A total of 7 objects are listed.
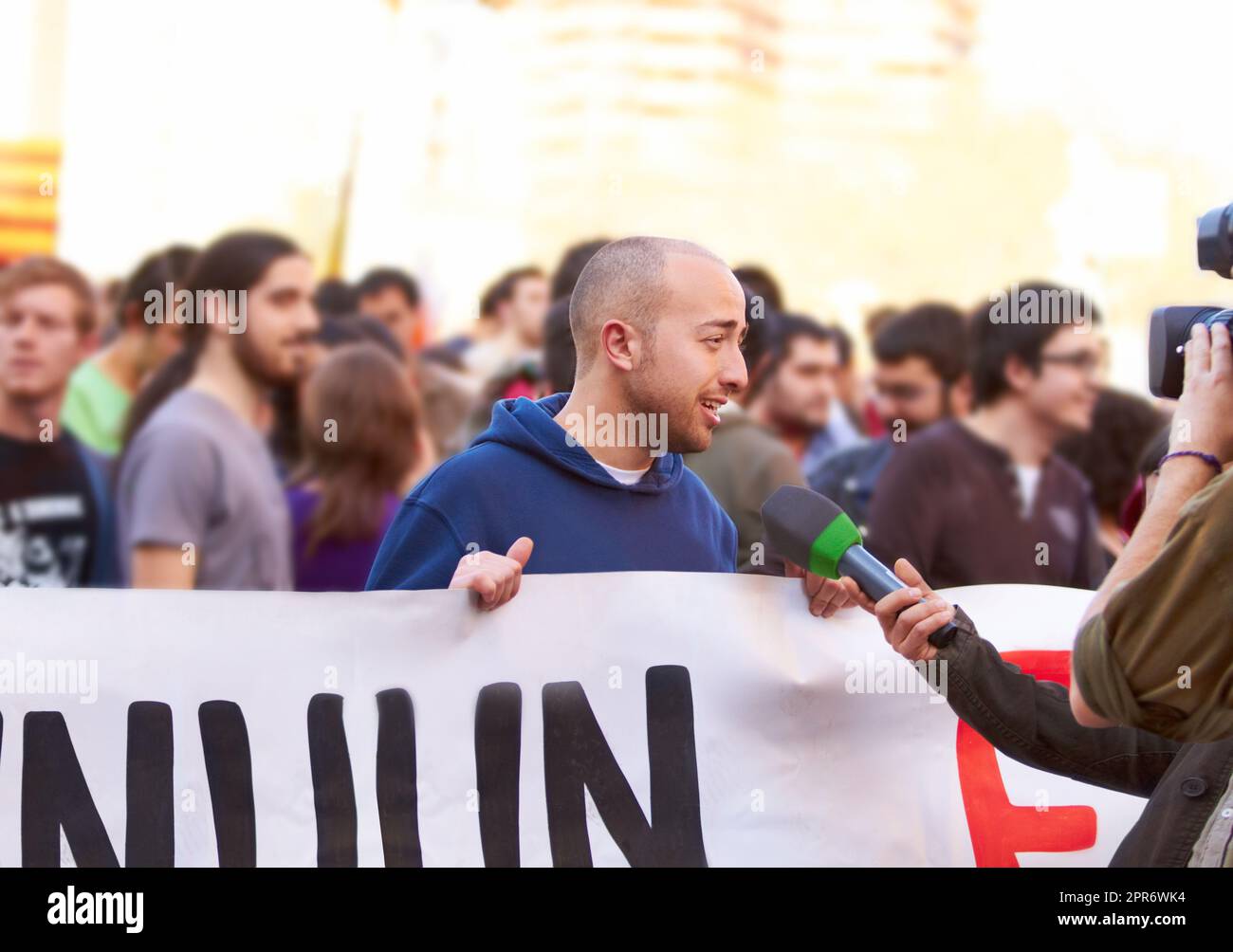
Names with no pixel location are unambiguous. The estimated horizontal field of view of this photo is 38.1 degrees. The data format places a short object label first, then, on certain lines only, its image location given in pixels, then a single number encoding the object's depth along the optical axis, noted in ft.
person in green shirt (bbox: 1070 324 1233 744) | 7.88
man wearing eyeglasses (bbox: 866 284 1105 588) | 18.24
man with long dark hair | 17.02
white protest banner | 10.76
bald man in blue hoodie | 10.96
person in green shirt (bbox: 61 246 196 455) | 22.50
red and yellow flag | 40.96
